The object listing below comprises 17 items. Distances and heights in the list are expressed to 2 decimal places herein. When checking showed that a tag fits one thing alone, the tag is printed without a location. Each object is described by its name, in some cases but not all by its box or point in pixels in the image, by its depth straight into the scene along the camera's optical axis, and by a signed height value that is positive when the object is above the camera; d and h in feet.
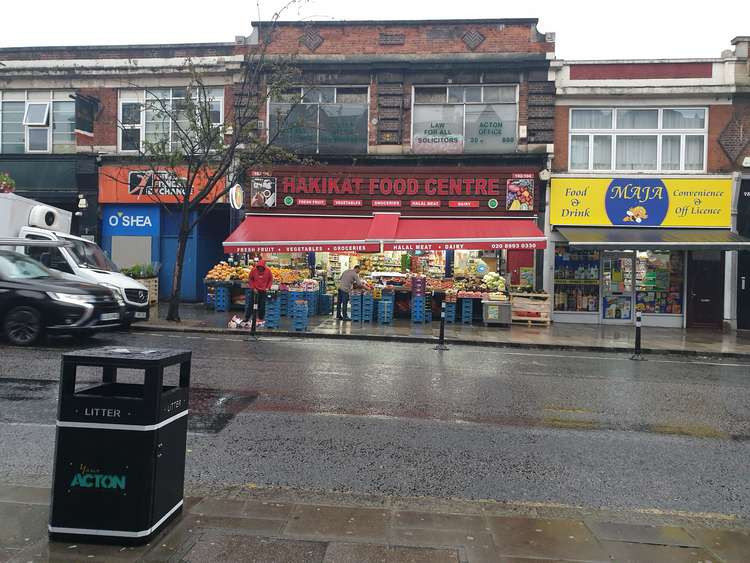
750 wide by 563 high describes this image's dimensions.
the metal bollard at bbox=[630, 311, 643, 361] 44.56 -2.52
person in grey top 57.98 +1.15
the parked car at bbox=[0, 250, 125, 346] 37.17 -1.47
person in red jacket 51.49 +1.28
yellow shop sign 63.46 +11.32
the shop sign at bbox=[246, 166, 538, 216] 66.54 +12.48
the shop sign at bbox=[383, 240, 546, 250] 58.49 +5.53
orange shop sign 69.82 +12.29
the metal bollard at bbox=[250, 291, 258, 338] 47.84 -2.07
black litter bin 11.53 -3.33
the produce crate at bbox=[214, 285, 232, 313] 62.03 -0.69
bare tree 53.78 +15.50
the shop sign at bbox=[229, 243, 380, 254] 60.13 +4.85
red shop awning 59.31 +6.75
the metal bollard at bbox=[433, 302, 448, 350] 44.63 -2.94
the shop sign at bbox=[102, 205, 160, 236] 71.41 +8.30
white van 46.73 +2.68
